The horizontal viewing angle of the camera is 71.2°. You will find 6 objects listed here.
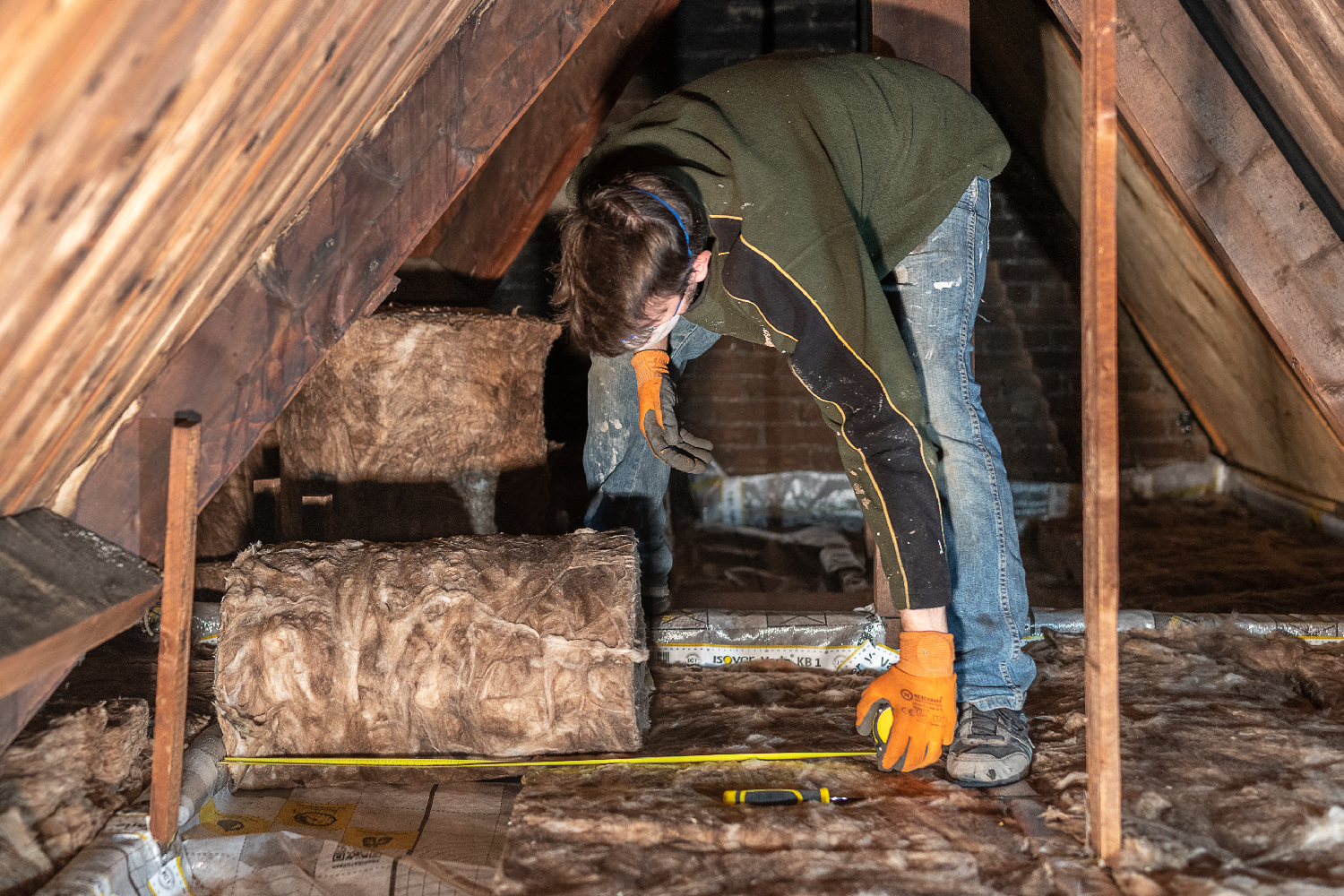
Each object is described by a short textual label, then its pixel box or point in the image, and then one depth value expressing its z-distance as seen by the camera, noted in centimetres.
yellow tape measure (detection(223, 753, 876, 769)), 156
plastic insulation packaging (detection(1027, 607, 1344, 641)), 201
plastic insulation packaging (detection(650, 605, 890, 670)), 204
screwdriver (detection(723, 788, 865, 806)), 142
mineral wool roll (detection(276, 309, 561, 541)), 220
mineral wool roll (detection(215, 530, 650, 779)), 156
